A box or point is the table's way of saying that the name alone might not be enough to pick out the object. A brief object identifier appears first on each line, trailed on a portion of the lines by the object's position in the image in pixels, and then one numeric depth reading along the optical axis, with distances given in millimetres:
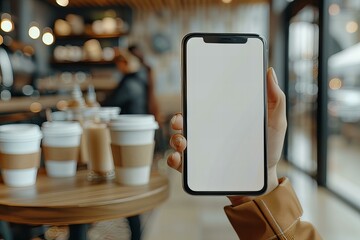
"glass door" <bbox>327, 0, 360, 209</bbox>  4465
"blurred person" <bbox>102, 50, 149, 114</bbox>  5039
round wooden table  1252
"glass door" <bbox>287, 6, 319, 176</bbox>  5621
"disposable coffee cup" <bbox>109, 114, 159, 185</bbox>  1460
